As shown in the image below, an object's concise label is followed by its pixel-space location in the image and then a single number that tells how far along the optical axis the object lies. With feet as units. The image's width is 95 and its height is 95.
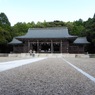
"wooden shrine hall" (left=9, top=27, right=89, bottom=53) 59.62
